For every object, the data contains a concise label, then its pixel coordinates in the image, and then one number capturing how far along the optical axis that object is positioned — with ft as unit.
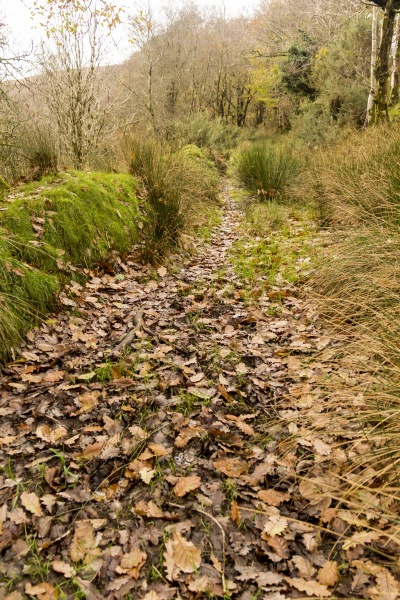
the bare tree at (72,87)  19.61
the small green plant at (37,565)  4.28
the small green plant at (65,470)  5.54
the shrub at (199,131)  39.11
